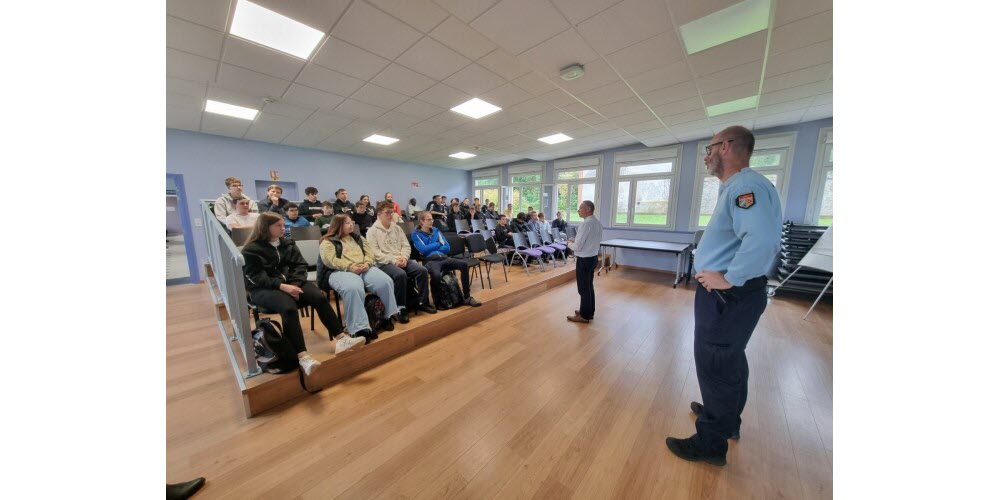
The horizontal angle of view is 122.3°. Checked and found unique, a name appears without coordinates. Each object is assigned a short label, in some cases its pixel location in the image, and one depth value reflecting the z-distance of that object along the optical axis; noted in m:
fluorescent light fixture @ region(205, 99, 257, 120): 4.00
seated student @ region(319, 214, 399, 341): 2.28
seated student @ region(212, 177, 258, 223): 3.34
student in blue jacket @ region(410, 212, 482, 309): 3.21
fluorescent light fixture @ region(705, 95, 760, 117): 3.91
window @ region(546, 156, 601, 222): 7.29
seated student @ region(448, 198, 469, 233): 6.26
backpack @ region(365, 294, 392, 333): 2.46
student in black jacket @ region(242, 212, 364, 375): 1.96
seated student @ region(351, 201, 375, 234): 4.84
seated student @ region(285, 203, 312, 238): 3.82
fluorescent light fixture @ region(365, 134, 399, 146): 5.75
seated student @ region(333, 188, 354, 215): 5.12
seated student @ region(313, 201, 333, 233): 4.34
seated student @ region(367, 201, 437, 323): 2.86
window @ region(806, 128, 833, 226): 4.65
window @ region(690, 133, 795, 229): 4.98
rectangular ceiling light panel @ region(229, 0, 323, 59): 2.24
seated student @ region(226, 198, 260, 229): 3.19
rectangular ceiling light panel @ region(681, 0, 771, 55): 2.17
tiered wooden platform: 1.79
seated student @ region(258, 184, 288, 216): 3.79
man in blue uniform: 1.20
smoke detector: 2.90
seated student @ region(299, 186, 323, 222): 4.64
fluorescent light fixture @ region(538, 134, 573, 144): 5.74
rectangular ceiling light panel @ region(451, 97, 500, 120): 4.00
